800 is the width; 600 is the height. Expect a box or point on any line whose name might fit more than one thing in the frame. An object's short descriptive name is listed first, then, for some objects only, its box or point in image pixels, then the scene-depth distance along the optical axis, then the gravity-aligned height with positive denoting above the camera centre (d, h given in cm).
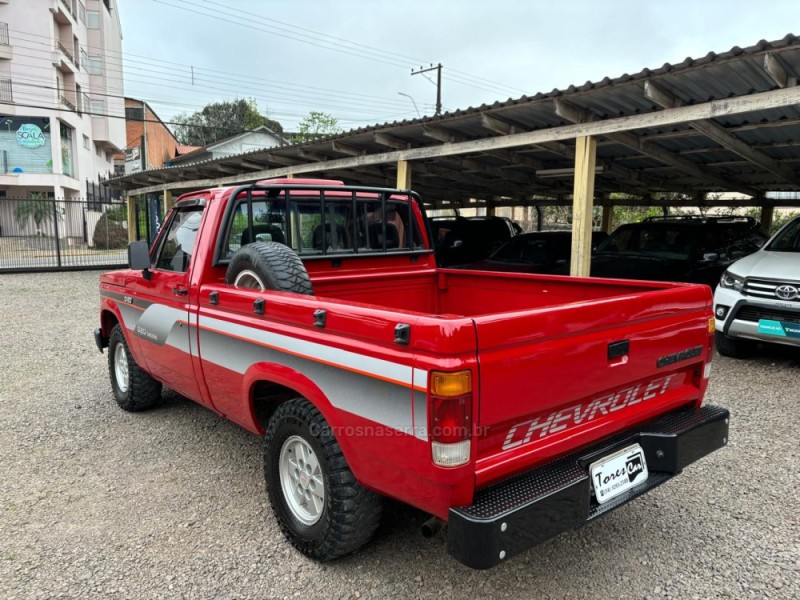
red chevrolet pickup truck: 201 -64
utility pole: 3458 +912
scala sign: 3139 +520
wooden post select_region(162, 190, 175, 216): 1986 +107
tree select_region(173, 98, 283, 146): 7075 +1448
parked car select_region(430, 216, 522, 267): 1313 -10
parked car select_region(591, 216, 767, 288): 789 -22
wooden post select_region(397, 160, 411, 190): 1041 +109
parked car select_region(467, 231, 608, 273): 980 -37
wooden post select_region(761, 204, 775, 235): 1504 +55
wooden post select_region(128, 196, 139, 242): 2261 +41
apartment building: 3131 +722
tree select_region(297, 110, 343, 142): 5009 +965
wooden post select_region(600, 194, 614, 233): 1673 +64
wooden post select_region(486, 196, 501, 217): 1992 +101
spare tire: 300 -20
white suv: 552 -66
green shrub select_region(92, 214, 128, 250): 2720 -29
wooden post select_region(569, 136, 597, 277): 766 +42
